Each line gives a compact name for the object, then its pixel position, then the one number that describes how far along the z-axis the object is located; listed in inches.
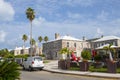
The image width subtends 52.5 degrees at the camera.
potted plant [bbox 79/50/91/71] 494.9
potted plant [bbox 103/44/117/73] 434.6
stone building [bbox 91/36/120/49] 1175.1
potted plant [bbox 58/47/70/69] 566.5
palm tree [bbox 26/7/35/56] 1227.2
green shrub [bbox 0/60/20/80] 160.6
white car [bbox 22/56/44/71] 589.0
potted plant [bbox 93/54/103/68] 548.6
